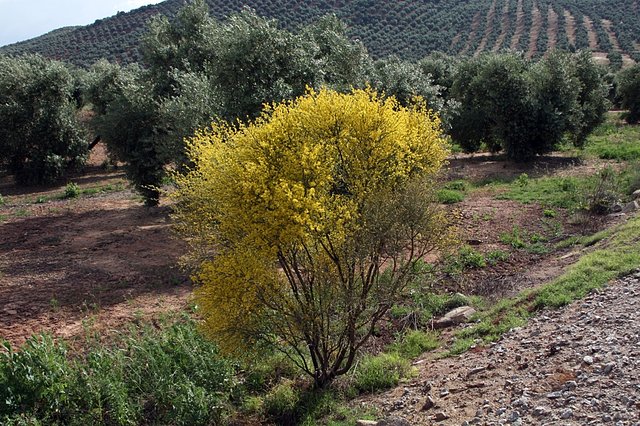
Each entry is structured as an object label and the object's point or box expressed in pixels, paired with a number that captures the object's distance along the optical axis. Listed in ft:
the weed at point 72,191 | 71.87
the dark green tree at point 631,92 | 98.58
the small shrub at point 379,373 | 26.73
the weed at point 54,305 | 34.86
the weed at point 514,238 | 43.34
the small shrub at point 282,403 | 25.61
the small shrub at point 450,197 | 56.13
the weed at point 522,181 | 60.21
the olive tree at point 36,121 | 78.43
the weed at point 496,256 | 41.01
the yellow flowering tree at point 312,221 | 22.59
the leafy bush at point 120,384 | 23.54
